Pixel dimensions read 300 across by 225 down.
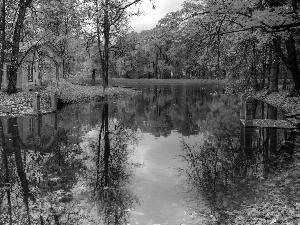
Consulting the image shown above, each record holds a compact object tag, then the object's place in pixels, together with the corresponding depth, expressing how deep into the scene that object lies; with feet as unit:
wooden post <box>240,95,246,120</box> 59.25
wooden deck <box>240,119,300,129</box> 54.24
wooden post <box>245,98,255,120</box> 56.03
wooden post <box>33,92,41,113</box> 70.18
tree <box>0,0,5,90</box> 77.64
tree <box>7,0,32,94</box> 91.86
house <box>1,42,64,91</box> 120.47
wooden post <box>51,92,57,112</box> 76.92
